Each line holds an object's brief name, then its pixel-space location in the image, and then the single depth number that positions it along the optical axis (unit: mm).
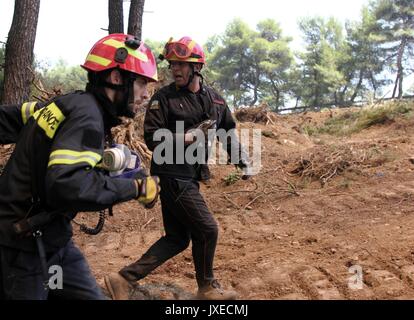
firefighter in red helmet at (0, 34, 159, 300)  2336
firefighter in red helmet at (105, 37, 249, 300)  3918
